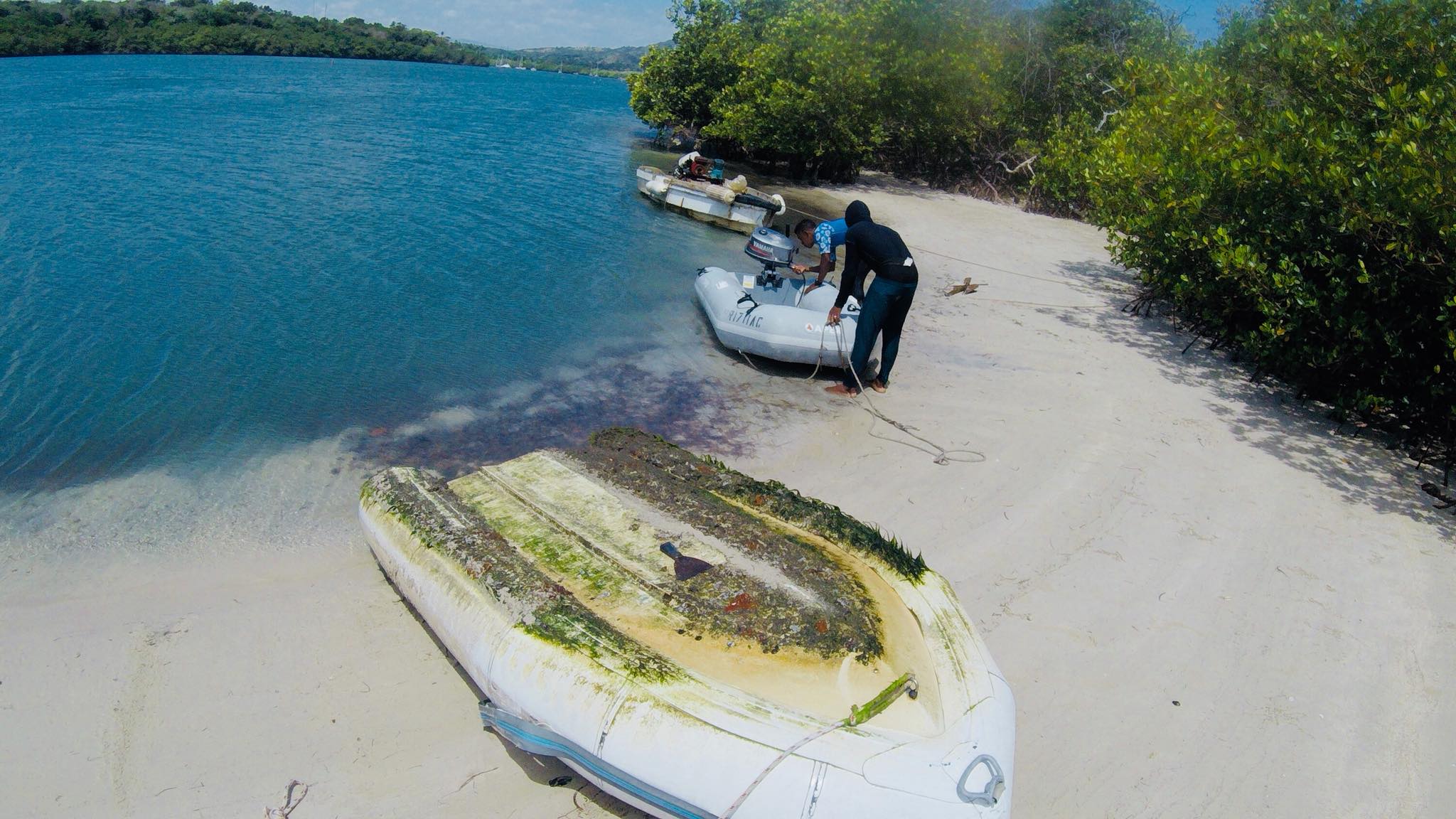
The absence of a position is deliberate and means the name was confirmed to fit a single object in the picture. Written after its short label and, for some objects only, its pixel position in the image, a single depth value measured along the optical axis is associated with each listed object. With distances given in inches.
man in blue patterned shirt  355.6
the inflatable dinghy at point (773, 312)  367.9
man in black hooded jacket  327.3
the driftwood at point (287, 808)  160.1
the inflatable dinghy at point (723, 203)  709.3
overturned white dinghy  139.3
